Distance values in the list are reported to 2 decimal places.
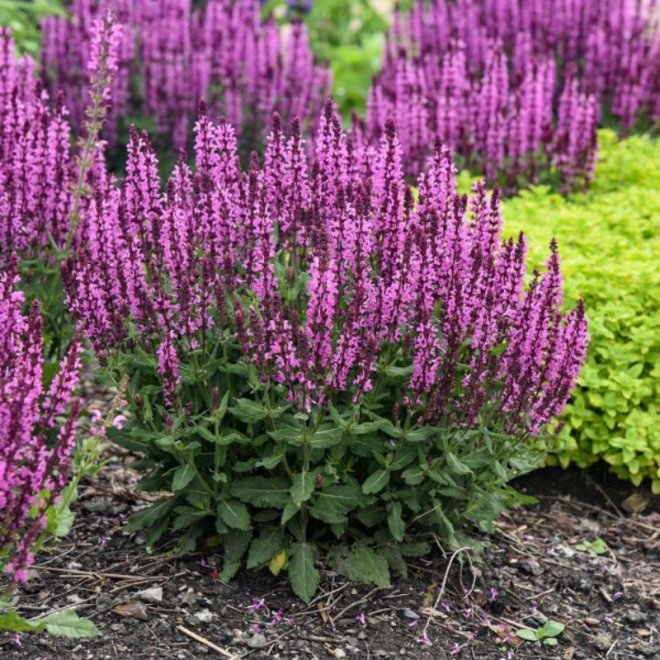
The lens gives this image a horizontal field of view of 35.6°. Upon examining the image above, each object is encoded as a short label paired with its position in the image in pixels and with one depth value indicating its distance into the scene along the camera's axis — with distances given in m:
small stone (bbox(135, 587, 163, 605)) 3.63
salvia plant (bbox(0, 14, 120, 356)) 4.18
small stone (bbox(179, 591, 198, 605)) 3.65
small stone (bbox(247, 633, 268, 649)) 3.46
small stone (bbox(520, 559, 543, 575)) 4.25
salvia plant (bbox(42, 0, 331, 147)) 7.47
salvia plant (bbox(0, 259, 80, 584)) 2.71
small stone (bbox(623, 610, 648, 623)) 4.00
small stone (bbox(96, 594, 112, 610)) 3.56
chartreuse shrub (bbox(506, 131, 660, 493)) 4.80
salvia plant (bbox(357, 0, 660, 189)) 6.66
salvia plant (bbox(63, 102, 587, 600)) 3.37
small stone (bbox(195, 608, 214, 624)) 3.57
